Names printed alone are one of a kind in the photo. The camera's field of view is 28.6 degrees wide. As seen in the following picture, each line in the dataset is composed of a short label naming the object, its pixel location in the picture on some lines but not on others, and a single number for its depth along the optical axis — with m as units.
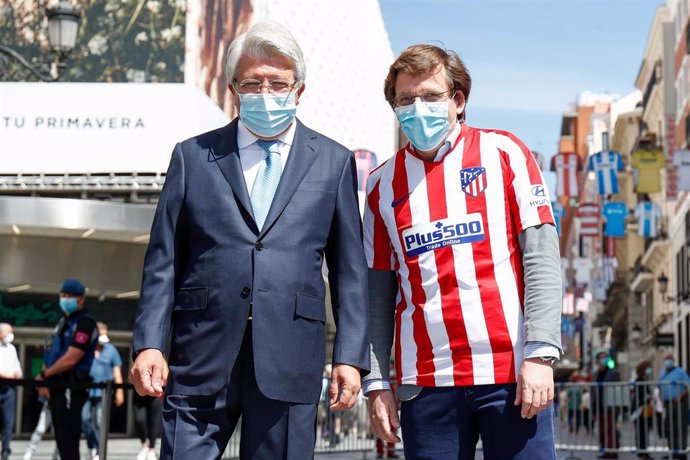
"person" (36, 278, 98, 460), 10.48
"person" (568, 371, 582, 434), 18.02
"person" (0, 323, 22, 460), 12.38
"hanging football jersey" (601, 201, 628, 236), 42.19
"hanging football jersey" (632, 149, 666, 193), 33.25
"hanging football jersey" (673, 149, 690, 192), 26.84
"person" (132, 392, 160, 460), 14.59
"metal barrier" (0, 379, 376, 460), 18.28
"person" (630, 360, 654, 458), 17.62
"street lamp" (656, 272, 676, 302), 45.28
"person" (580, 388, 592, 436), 18.11
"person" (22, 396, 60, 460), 13.70
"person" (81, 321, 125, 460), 12.09
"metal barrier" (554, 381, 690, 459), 17.38
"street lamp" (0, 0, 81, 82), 13.27
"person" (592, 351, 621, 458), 17.78
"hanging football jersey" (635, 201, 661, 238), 47.34
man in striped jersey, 4.10
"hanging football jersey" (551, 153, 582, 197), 36.56
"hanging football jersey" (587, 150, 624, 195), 33.34
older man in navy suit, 4.05
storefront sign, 29.41
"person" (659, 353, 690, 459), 17.20
